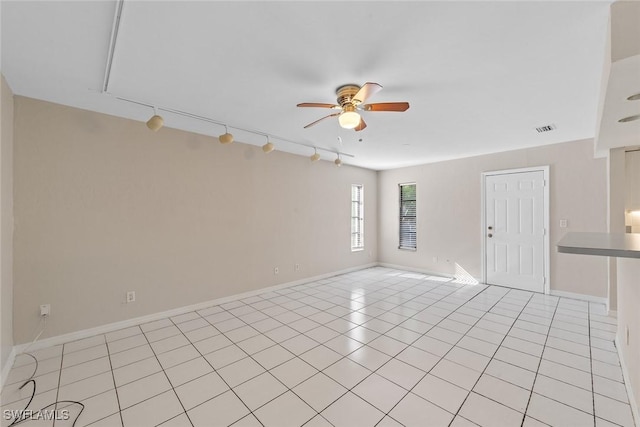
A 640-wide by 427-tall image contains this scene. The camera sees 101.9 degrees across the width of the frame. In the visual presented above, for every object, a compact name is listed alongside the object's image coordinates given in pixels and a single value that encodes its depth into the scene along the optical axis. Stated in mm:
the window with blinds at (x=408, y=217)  6363
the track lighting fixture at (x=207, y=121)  2668
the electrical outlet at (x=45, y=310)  2725
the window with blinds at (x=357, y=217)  6555
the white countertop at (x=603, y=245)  1081
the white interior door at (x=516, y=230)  4543
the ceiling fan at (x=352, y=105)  2324
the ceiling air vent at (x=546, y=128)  3523
